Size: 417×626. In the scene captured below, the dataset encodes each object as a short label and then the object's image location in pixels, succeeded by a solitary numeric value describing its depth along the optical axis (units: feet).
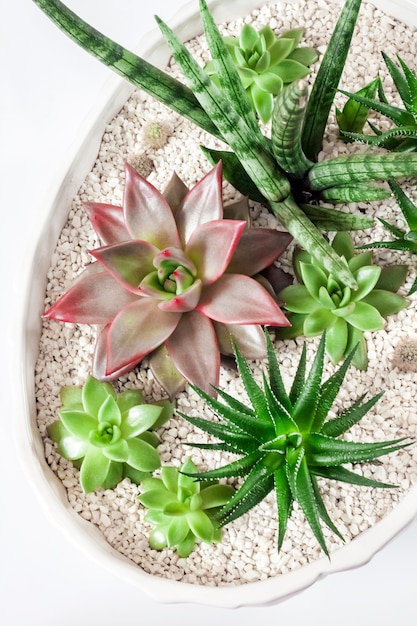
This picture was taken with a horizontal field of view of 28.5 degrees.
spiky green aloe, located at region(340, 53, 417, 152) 3.01
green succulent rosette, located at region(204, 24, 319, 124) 3.40
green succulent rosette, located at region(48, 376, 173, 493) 3.27
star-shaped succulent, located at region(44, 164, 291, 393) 3.05
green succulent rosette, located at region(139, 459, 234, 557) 3.21
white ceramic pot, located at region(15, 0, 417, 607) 3.19
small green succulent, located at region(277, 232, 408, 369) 3.14
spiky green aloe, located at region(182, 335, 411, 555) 2.74
